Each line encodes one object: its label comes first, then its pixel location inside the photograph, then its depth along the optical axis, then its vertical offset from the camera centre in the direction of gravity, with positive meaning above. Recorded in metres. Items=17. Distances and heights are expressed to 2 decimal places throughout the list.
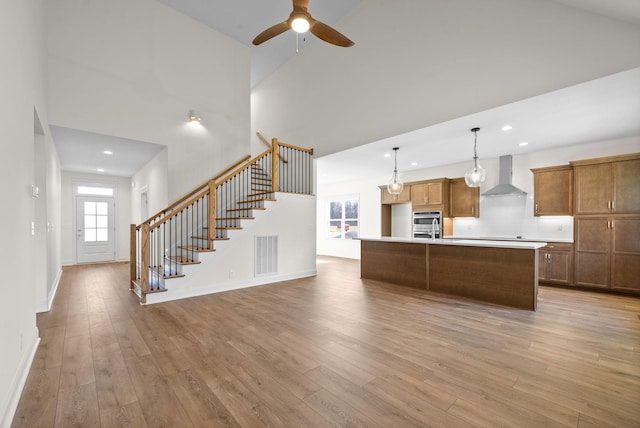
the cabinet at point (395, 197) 8.12 +0.49
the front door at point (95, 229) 8.20 -0.46
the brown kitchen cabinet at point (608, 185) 4.80 +0.50
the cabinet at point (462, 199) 6.98 +0.35
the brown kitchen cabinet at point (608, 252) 4.76 -0.68
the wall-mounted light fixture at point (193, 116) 5.85 +2.01
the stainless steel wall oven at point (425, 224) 7.36 -0.28
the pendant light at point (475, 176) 4.52 +0.61
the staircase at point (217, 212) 4.61 +0.03
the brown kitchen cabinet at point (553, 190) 5.60 +0.46
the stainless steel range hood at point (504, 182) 6.34 +0.71
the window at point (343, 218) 10.05 -0.18
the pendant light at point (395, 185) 5.39 +0.54
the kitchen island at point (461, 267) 4.11 -0.93
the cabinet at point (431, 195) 7.28 +0.47
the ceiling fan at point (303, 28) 3.00 +2.08
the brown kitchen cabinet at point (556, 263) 5.38 -0.97
